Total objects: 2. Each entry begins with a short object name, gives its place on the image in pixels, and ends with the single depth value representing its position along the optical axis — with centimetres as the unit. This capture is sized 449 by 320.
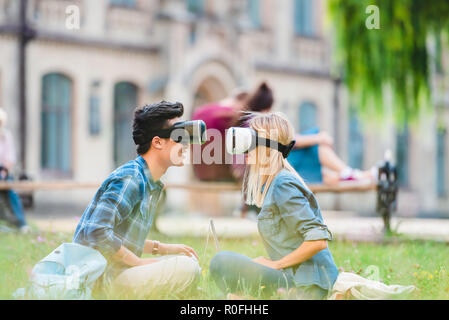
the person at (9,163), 1529
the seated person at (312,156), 1243
